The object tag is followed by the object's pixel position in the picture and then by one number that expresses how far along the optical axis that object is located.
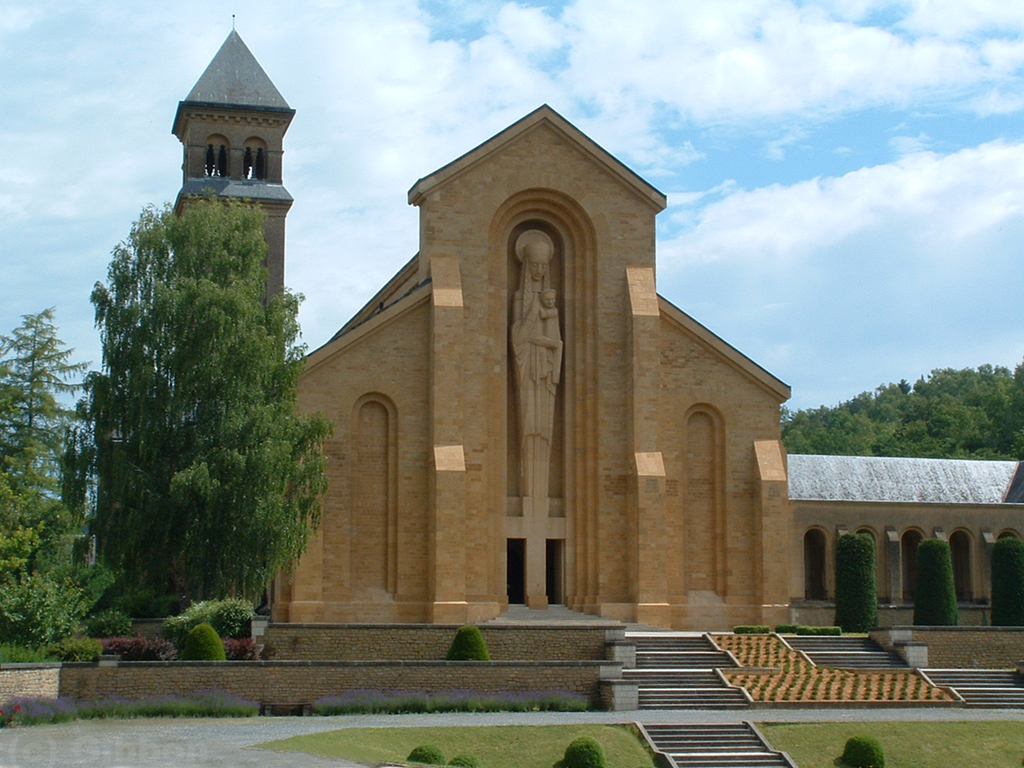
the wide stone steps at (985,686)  33.06
